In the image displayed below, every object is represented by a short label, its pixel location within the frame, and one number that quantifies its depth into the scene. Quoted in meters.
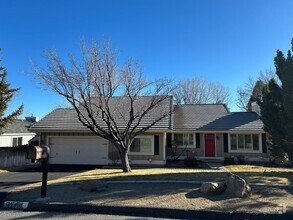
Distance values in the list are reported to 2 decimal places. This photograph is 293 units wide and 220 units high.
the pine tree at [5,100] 18.48
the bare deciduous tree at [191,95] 44.72
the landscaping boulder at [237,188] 7.39
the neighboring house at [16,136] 29.47
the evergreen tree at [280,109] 10.64
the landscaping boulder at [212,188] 7.61
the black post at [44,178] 8.06
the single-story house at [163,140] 20.30
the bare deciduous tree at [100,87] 13.91
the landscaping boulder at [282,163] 19.39
